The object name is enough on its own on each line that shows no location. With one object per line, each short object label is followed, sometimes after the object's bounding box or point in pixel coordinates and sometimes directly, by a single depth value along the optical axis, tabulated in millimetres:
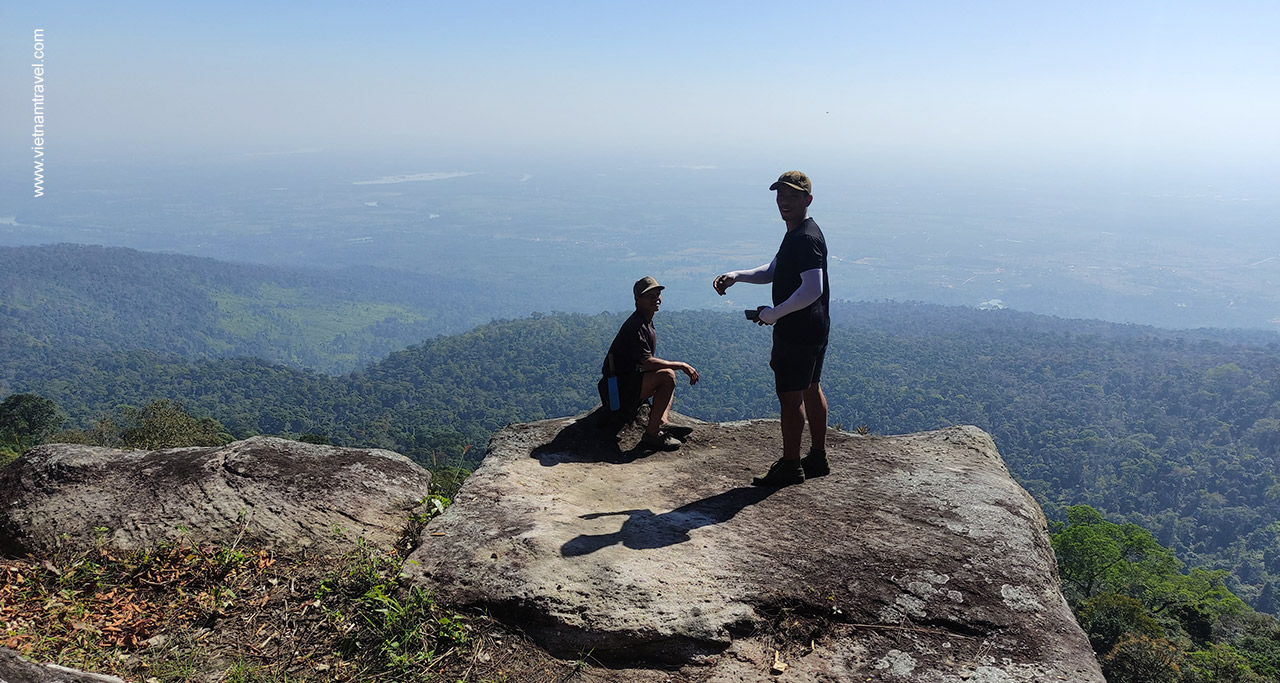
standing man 5082
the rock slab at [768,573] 3563
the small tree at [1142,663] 20562
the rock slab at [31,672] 2414
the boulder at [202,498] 4559
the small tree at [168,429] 25828
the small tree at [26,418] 37500
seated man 6434
